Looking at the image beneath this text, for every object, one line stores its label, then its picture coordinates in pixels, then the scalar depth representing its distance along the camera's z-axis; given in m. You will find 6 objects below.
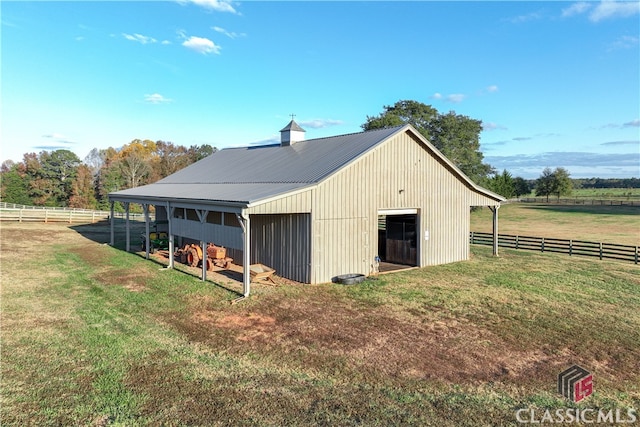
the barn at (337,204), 14.03
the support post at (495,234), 20.36
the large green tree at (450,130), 45.75
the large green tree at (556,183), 80.81
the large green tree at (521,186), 86.30
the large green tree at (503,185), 64.00
